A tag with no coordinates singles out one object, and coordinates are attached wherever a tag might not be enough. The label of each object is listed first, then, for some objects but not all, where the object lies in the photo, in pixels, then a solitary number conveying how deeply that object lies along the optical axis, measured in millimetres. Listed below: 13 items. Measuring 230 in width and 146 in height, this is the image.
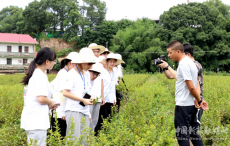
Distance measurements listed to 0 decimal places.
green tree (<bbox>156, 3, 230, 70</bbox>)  36312
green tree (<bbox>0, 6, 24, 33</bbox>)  46500
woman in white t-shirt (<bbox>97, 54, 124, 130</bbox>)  4844
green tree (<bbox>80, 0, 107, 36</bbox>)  47406
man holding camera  3055
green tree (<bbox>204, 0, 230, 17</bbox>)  42688
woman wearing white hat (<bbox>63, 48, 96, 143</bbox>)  3061
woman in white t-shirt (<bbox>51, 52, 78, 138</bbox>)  3512
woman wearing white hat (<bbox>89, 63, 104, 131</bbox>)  4219
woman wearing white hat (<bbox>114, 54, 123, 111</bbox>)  6279
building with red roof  38344
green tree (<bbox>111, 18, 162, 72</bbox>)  39312
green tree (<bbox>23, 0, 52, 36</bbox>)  44312
